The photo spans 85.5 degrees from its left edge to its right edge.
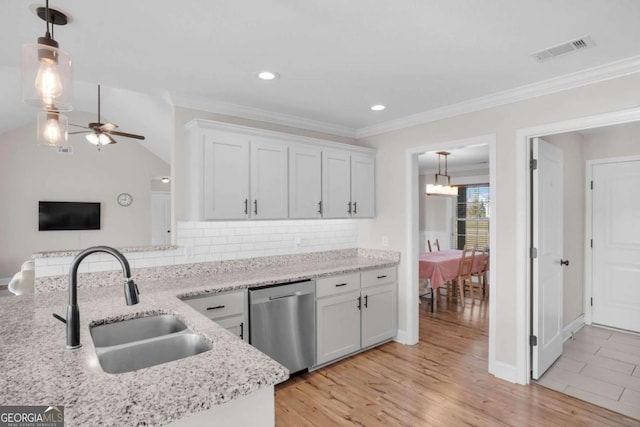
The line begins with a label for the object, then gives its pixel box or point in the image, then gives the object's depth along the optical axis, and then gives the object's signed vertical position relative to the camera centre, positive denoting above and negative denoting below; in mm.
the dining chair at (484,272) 5923 -1012
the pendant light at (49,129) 1607 +407
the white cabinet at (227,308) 2592 -720
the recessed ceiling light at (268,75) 2615 +1075
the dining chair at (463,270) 5483 -902
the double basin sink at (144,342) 1532 -625
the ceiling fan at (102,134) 4230 +1039
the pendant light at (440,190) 6118 +459
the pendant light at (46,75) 1260 +521
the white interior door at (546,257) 3002 -392
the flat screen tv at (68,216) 6914 -9
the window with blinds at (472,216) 7363 -24
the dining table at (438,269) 5125 -816
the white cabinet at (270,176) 3012 +398
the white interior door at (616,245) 4137 -371
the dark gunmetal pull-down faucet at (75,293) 1354 -320
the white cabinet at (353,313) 3314 -1014
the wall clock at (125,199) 7664 +366
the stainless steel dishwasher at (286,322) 2865 -932
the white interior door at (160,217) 8094 -39
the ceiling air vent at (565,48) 2135 +1073
